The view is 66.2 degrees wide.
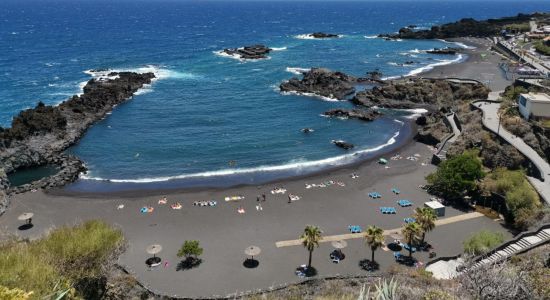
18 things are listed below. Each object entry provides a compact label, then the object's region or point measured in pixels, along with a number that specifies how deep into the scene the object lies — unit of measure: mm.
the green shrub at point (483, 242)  36094
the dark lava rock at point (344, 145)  67000
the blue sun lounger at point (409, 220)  44281
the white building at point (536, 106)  58156
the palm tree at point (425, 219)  37469
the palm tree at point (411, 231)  36469
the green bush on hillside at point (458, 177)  47750
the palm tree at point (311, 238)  34969
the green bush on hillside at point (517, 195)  40969
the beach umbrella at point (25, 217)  43156
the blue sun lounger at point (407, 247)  39062
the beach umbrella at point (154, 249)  37312
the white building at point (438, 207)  45000
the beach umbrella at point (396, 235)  40781
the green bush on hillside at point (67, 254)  18609
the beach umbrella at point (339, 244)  37875
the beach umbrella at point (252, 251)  36781
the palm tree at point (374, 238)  35500
